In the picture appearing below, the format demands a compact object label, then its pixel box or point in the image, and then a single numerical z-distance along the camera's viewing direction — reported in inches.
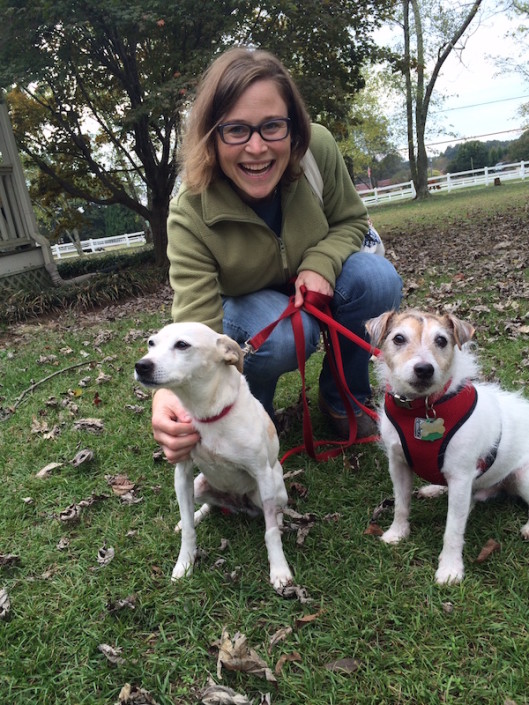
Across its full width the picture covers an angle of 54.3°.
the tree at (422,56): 909.2
